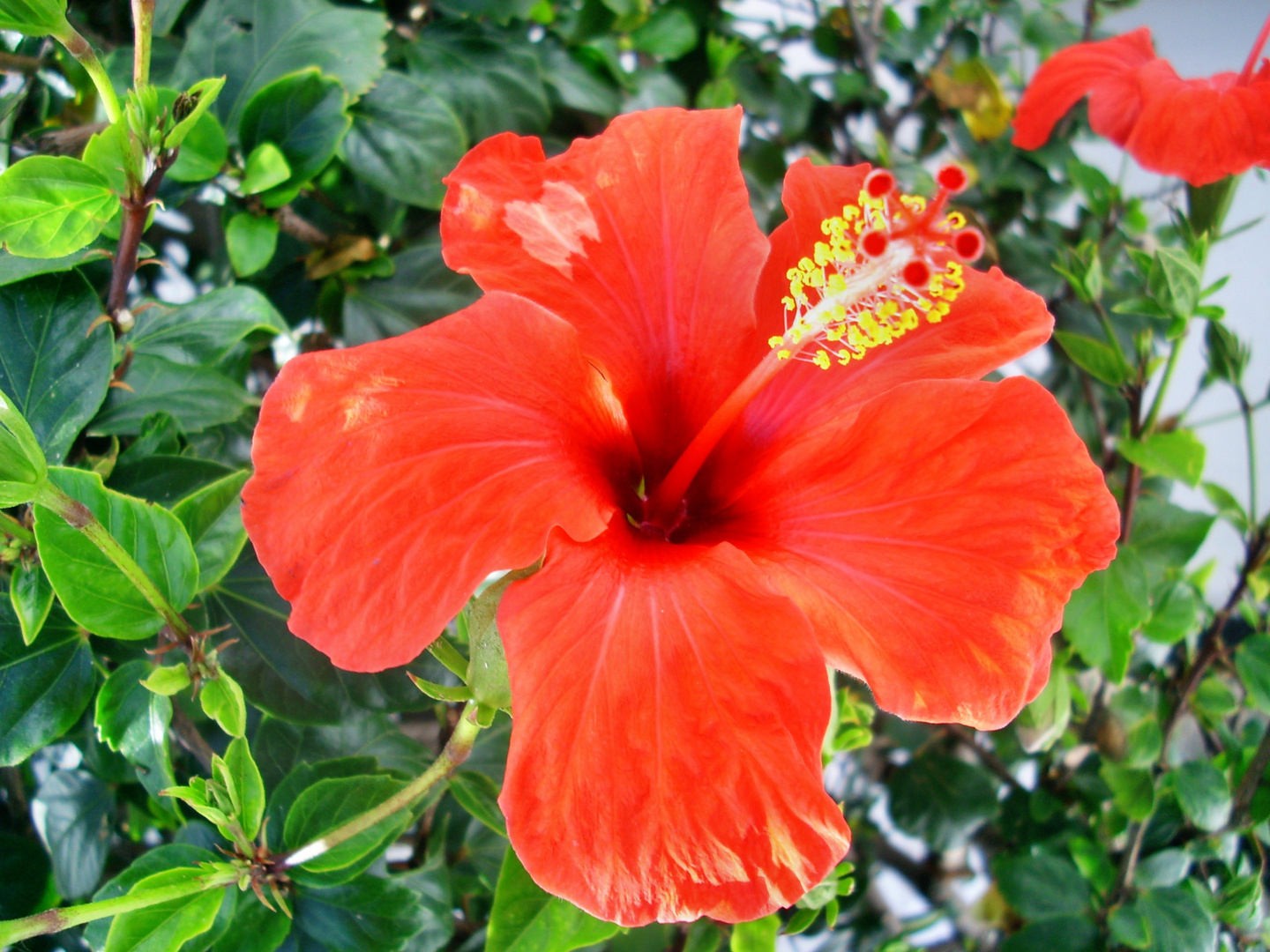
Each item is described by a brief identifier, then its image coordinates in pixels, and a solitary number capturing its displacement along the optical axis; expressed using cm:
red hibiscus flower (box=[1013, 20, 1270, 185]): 21
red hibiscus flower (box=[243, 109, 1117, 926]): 14
